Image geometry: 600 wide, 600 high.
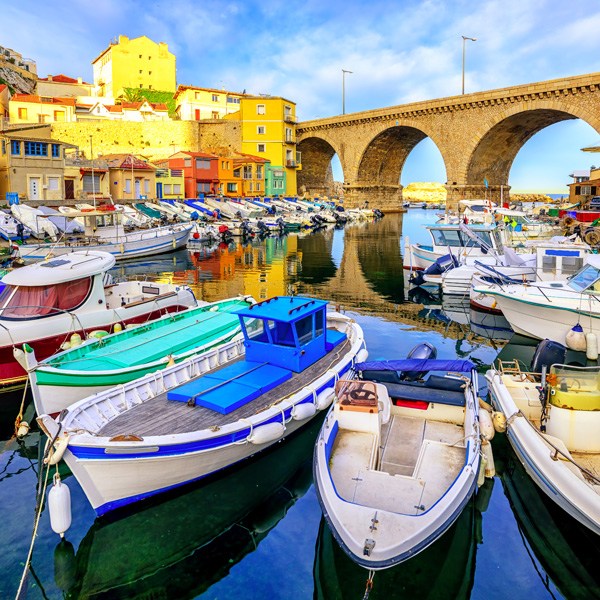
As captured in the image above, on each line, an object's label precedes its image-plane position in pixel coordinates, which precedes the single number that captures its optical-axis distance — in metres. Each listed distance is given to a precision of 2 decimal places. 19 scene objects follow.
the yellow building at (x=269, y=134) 52.12
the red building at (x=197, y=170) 40.97
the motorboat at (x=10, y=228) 22.56
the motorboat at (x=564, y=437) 5.02
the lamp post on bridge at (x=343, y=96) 55.81
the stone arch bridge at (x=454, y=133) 33.59
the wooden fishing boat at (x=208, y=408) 5.38
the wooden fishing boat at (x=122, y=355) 7.18
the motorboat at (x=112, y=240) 21.03
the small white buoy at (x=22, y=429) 5.84
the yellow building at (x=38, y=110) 48.28
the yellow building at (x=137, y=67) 66.81
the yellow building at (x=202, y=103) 60.56
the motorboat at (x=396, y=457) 4.28
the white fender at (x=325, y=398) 7.03
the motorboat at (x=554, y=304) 10.86
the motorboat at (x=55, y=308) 8.99
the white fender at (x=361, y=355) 8.49
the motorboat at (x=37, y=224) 23.83
